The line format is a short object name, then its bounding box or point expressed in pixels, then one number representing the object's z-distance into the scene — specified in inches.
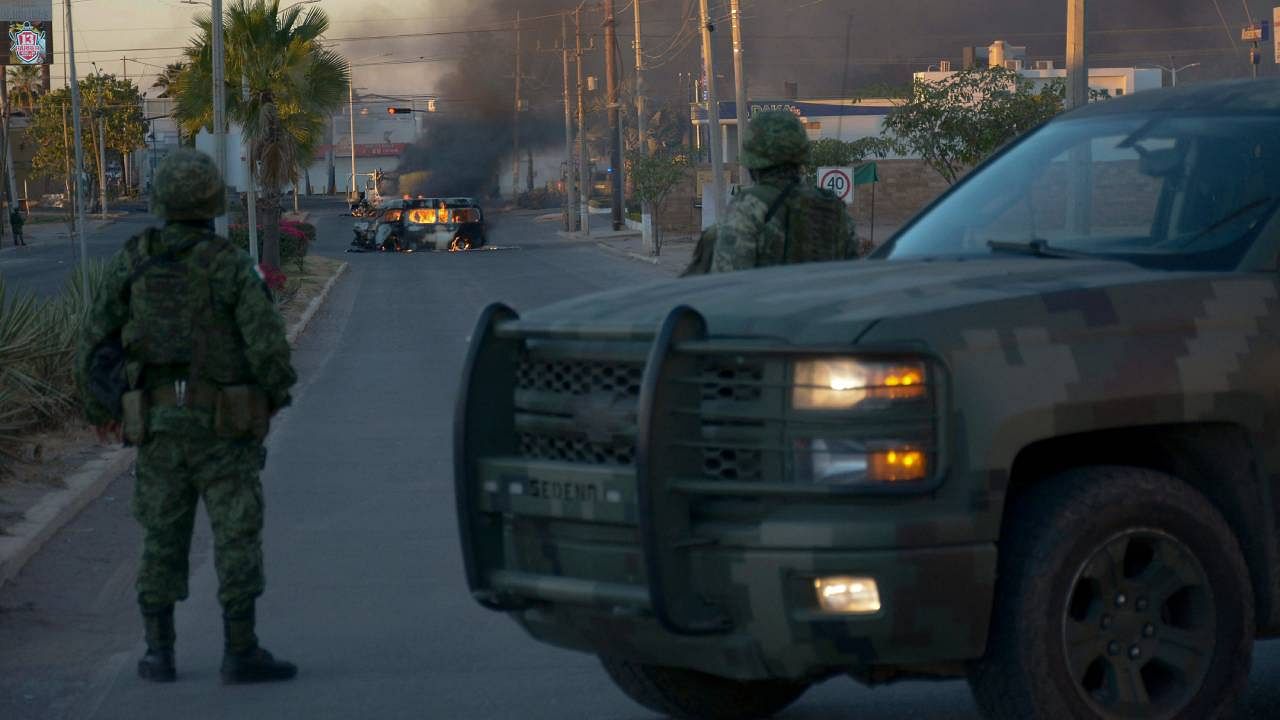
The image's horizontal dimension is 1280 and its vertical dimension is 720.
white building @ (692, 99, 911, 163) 2906.0
